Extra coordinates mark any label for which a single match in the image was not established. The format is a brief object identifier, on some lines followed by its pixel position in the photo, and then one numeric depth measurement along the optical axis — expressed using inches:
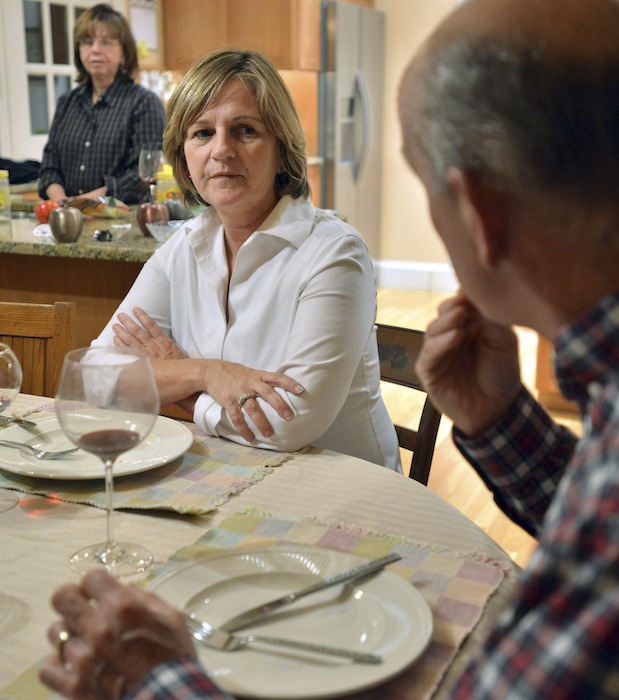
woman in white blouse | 62.7
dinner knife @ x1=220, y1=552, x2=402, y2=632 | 34.4
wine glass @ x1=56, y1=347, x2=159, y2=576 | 40.6
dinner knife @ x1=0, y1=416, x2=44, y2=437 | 57.3
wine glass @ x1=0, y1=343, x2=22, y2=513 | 51.2
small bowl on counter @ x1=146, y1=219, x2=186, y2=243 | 116.1
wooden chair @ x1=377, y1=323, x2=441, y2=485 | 66.1
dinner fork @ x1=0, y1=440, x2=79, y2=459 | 52.3
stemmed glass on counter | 141.1
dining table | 34.6
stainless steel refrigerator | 225.0
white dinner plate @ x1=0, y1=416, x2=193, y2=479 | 50.1
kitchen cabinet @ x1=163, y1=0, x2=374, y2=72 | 218.2
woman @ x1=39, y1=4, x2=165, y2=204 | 165.0
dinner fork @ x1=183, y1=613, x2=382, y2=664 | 32.1
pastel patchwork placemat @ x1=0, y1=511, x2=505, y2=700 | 32.2
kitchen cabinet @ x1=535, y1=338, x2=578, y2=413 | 157.6
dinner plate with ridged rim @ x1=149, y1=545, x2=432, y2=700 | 31.1
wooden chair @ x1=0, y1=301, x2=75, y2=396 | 73.6
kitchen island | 116.7
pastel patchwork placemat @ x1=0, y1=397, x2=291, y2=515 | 47.6
